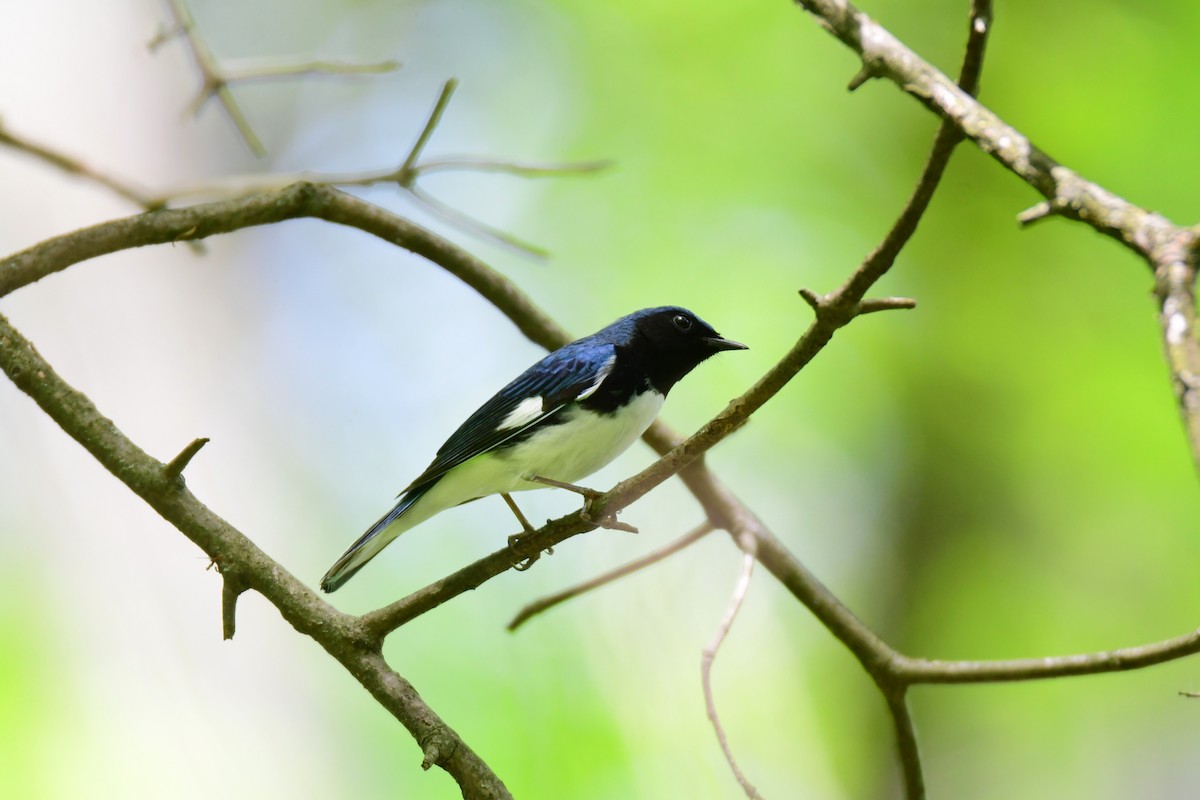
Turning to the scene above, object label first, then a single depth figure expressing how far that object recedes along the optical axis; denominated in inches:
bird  306.0
